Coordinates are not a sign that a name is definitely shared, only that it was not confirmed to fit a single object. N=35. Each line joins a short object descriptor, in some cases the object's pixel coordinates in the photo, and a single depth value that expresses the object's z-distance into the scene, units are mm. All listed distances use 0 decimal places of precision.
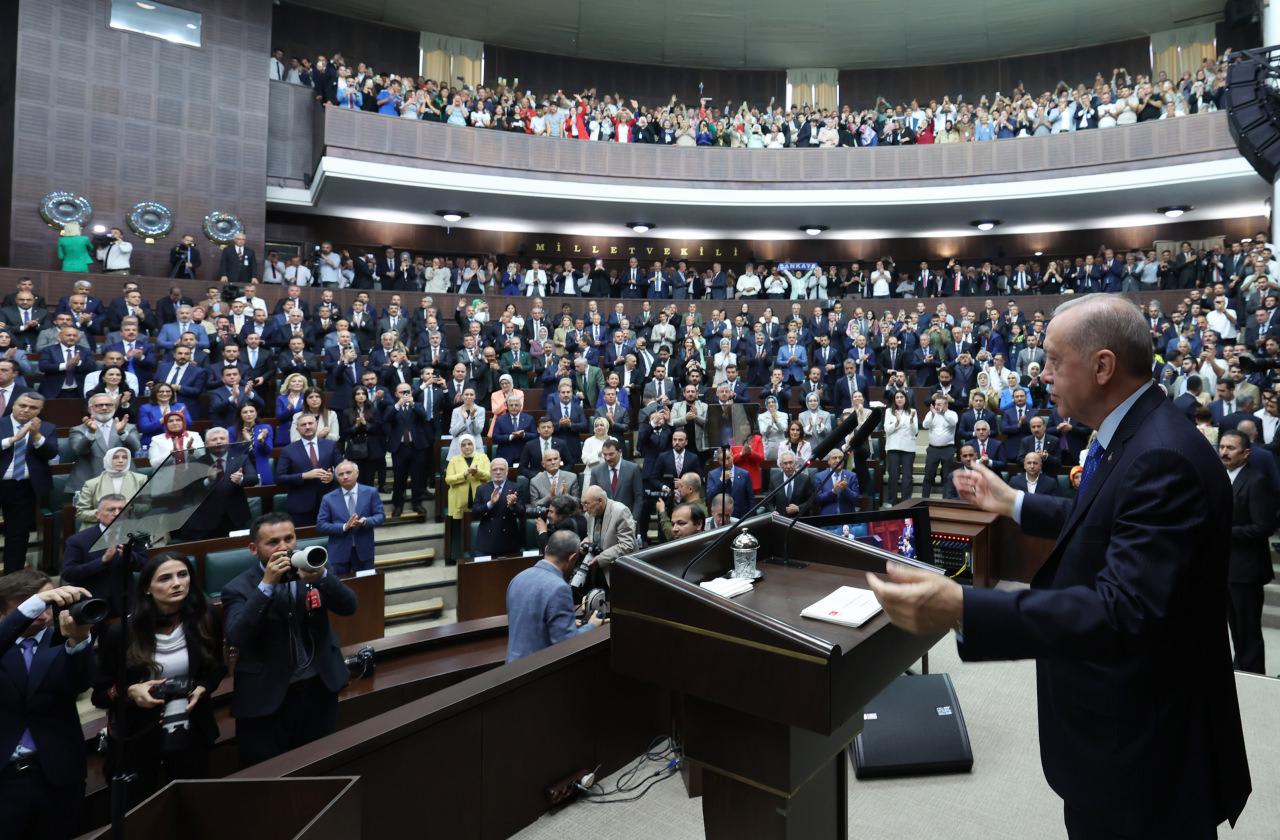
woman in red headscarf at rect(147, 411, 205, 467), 5074
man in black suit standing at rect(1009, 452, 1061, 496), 5648
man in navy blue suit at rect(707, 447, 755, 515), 5848
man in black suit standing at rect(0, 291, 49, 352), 6902
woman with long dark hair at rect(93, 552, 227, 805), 2410
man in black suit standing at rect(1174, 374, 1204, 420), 6384
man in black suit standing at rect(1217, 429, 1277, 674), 3791
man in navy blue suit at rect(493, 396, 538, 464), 6379
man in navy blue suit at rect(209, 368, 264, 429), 5910
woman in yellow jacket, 5613
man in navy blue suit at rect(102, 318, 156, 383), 6419
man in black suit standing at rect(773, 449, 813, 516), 5488
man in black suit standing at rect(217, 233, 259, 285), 10250
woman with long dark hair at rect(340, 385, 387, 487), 6223
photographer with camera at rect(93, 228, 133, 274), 9630
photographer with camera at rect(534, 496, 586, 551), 4152
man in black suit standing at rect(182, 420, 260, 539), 3354
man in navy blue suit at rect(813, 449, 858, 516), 5801
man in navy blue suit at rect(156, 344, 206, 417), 6340
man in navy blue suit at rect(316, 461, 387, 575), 4586
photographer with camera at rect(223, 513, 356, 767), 2486
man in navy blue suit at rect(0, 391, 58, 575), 4691
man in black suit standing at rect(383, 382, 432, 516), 6430
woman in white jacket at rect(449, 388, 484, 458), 6307
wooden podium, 1329
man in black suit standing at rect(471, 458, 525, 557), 5008
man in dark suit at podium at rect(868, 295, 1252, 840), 1013
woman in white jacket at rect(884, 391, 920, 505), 7332
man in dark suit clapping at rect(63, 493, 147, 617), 3475
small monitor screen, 2189
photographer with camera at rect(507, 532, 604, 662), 2910
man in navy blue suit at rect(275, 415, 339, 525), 5164
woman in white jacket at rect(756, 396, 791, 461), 6869
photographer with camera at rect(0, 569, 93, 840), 2078
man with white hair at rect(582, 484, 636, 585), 4508
